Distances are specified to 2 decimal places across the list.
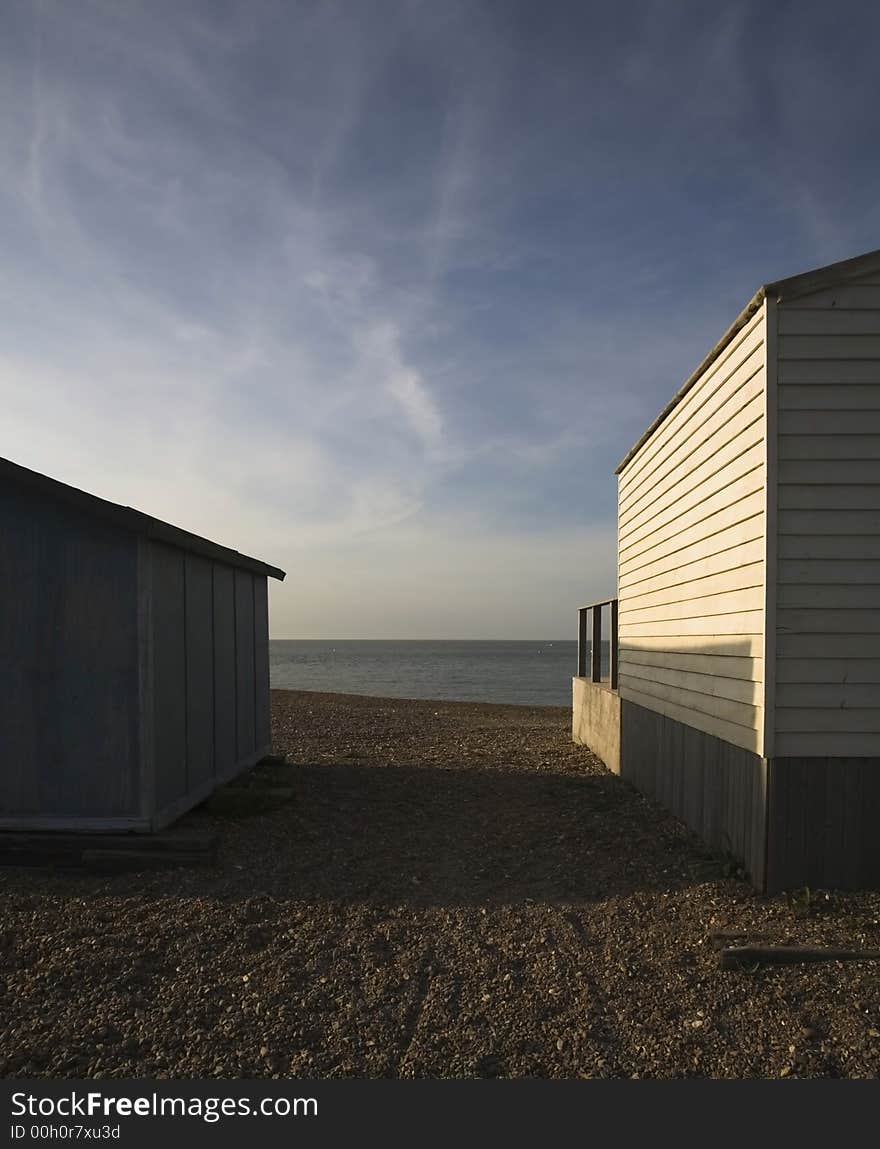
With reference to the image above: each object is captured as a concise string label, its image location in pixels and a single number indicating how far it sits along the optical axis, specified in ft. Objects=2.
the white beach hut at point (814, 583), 17.57
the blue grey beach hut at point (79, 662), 20.74
